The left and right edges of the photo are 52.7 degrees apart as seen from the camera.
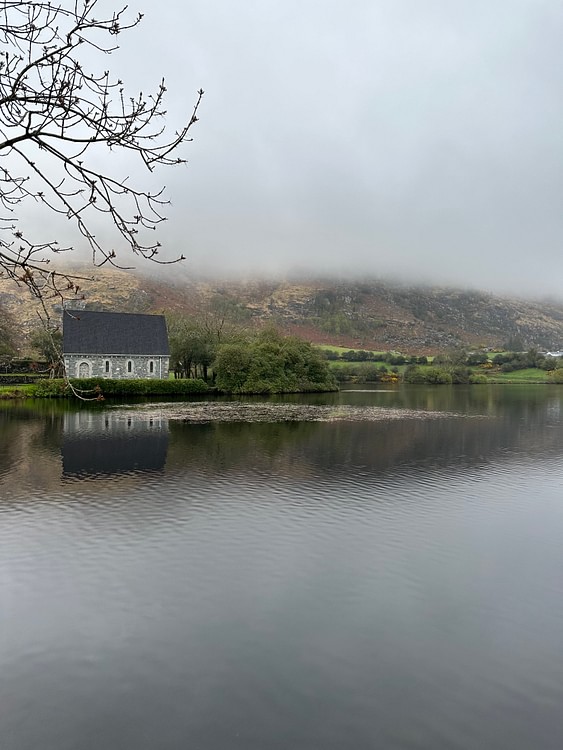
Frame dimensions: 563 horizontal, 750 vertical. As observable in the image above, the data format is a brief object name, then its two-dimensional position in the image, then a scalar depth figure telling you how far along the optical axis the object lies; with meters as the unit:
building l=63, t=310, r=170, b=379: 64.25
